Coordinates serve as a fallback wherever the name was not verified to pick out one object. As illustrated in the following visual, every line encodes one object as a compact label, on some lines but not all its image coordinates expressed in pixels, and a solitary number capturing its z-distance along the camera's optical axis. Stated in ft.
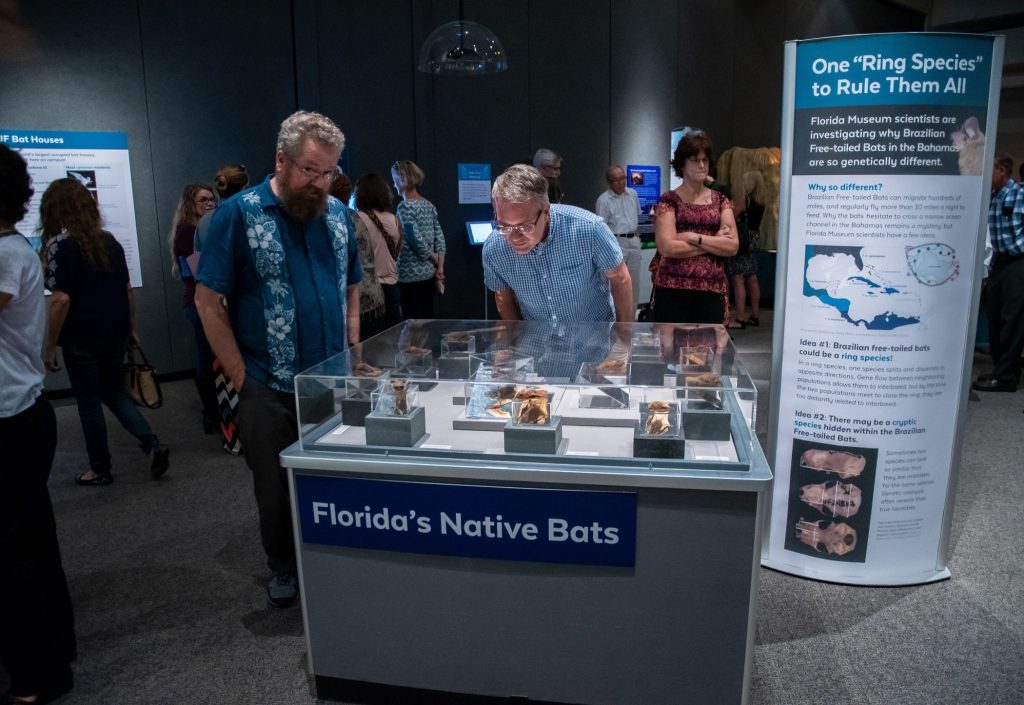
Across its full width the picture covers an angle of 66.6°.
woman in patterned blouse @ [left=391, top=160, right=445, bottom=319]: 17.75
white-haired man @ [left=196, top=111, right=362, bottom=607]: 7.82
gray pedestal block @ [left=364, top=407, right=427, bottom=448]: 6.46
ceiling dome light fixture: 16.43
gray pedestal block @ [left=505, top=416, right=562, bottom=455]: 6.17
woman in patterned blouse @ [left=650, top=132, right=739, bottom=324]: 11.46
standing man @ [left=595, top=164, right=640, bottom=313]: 25.64
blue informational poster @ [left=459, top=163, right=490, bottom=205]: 24.80
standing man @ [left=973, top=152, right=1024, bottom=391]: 18.52
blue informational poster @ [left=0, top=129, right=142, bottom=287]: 18.02
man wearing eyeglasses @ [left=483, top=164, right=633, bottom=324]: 8.40
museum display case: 6.08
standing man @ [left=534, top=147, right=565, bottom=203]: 22.72
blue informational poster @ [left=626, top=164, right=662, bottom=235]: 28.91
